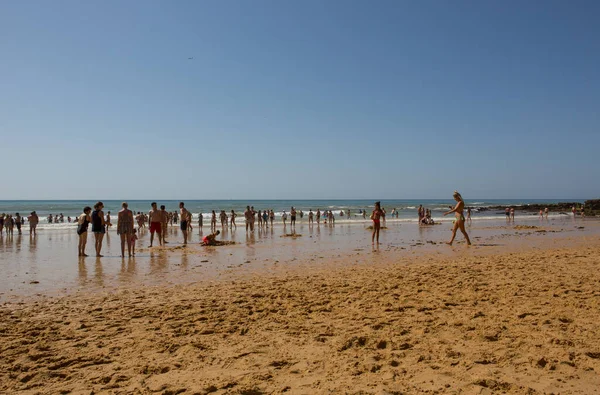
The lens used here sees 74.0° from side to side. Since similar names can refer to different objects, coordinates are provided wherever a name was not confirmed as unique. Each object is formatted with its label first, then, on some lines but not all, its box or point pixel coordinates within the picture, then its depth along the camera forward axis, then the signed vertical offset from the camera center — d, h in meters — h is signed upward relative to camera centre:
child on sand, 17.25 -1.79
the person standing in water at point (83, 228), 13.32 -0.89
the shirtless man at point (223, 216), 30.01 -1.33
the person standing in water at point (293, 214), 32.00 -1.35
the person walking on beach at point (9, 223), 25.45 -1.28
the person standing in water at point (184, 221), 17.56 -0.94
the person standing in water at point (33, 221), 25.38 -1.17
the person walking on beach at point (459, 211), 14.59 -0.62
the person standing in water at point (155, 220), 15.62 -0.77
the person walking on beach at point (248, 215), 26.58 -1.11
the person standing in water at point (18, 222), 26.47 -1.28
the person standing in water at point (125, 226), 13.26 -0.84
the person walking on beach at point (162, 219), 15.97 -0.81
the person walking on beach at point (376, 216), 16.11 -0.81
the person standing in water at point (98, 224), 13.40 -0.77
